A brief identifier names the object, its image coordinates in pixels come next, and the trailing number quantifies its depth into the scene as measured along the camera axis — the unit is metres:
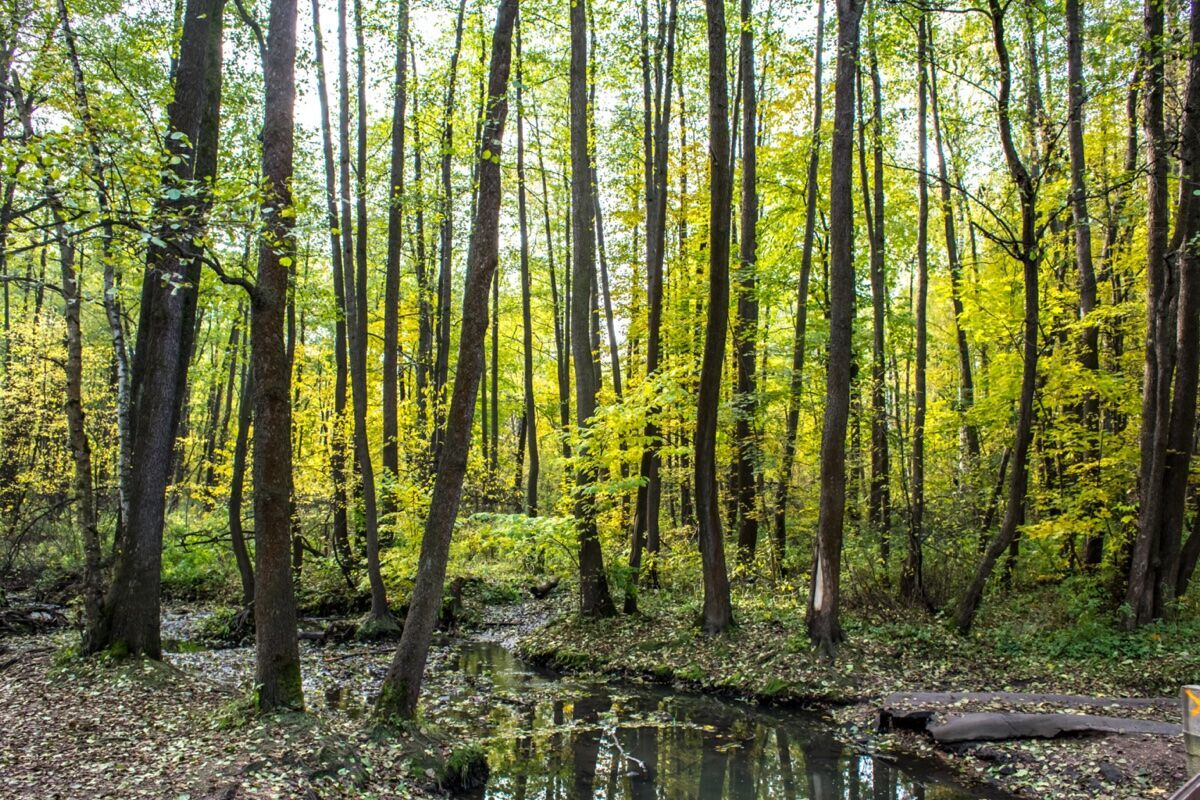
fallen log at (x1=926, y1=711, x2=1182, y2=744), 6.73
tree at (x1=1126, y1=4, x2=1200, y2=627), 9.29
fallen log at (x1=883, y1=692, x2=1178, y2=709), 7.47
